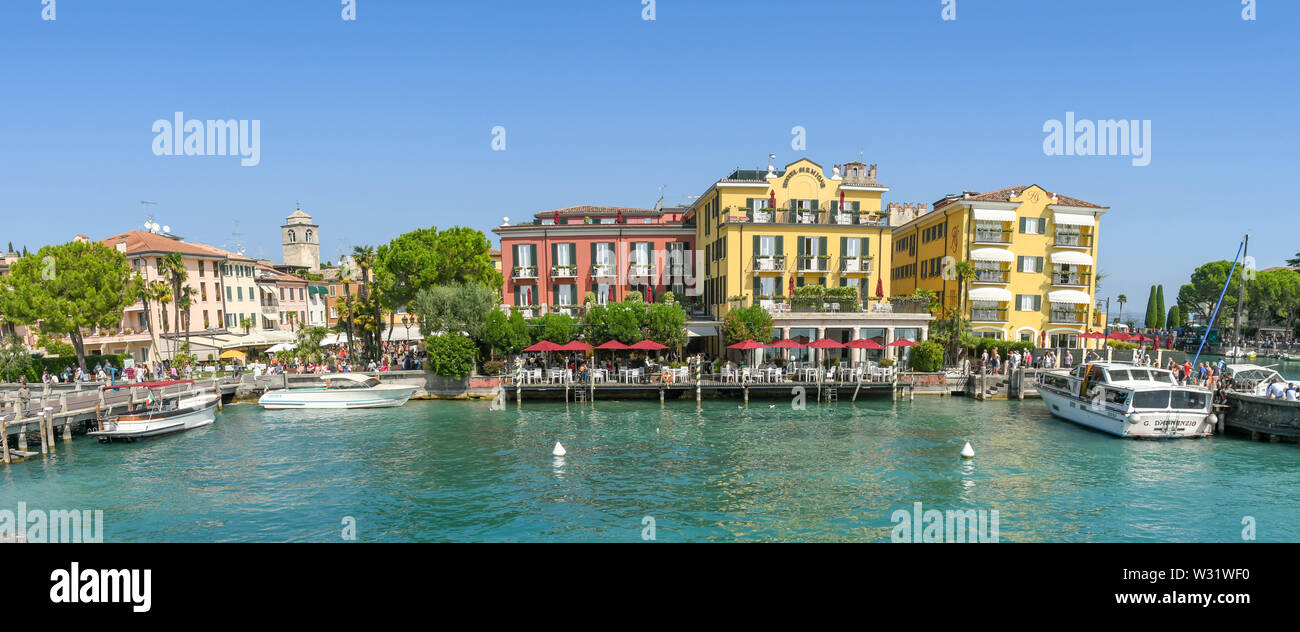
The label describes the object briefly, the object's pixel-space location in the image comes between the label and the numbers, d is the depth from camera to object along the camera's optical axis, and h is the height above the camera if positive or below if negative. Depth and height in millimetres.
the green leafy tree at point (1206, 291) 89750 +3866
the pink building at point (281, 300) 68625 +2329
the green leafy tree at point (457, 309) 42656 +733
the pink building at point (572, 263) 50406 +4396
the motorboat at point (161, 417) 30906 -4711
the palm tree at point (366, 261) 51688 +4721
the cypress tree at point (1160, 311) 97438 +982
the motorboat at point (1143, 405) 30547 -4182
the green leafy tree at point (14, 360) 41531 -2417
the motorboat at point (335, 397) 39312 -4604
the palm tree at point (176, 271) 48406 +3755
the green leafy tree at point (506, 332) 41688 -758
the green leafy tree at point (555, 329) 42250 -590
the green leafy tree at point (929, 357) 43375 -2547
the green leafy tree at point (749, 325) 42000 -379
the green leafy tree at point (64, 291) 40219 +1895
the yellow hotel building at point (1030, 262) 48219 +4181
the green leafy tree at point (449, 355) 40750 -2158
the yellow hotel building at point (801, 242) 46344 +5519
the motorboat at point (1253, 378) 32406 -3261
